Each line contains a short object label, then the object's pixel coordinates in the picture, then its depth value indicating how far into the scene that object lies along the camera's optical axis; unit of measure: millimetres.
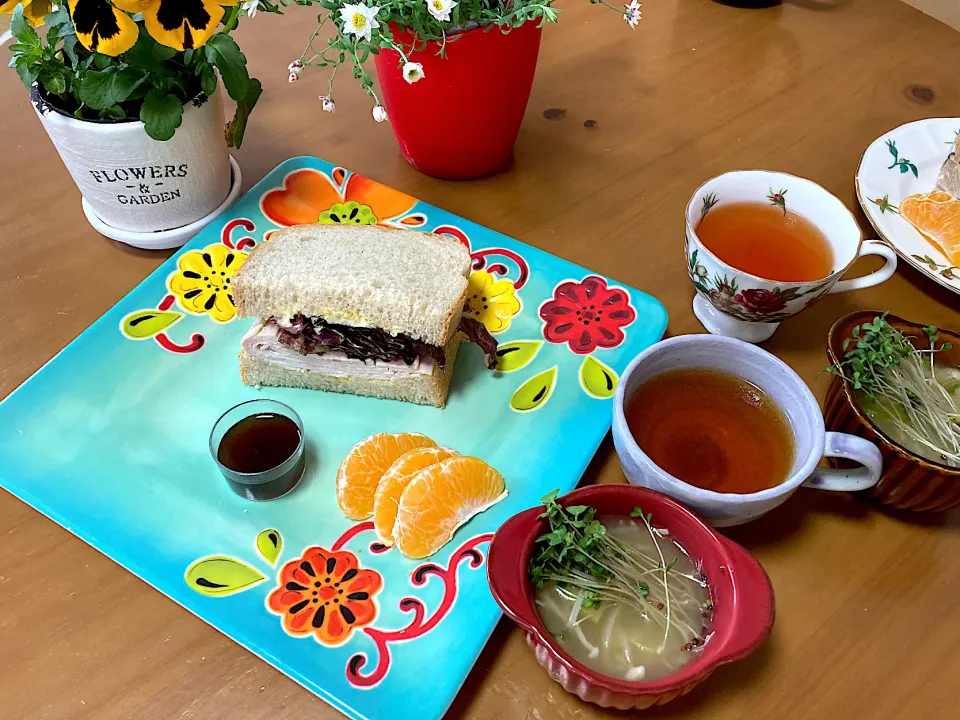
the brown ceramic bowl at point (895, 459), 341
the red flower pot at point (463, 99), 441
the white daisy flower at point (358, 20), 385
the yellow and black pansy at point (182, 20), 364
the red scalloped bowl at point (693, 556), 289
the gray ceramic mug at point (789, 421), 326
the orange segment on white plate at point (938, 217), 460
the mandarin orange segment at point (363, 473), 374
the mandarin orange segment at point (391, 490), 365
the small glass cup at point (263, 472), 367
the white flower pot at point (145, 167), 412
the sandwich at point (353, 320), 410
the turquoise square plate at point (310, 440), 341
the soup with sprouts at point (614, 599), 310
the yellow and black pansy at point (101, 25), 357
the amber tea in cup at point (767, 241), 424
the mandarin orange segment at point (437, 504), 356
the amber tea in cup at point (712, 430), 359
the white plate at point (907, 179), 457
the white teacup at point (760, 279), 390
